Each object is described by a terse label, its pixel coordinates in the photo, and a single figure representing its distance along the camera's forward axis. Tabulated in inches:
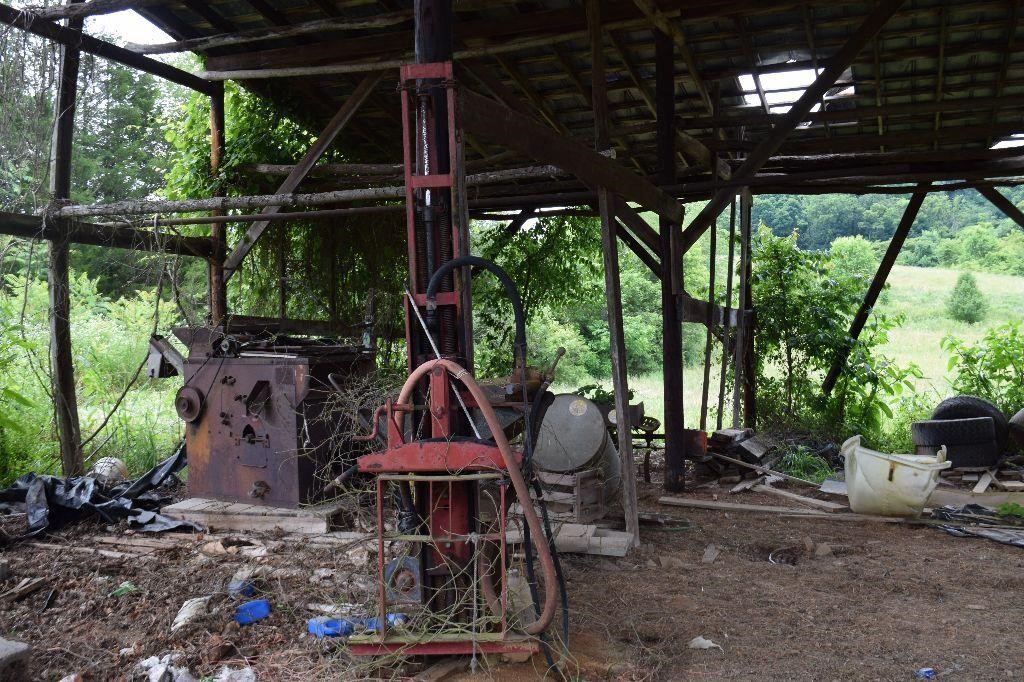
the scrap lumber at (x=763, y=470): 356.5
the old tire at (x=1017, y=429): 385.1
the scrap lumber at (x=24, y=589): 191.3
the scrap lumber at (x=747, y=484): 344.7
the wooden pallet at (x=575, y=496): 257.3
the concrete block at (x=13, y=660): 144.5
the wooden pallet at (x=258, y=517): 242.8
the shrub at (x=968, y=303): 1088.5
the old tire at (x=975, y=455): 368.8
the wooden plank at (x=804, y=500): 307.3
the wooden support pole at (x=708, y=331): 427.1
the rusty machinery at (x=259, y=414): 250.8
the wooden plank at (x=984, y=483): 329.1
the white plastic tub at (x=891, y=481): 279.4
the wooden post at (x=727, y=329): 444.1
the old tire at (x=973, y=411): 383.2
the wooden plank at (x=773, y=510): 289.6
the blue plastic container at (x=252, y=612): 175.2
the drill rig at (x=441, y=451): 142.3
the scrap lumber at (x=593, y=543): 235.8
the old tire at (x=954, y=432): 369.4
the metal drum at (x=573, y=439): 268.7
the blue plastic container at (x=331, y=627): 160.4
